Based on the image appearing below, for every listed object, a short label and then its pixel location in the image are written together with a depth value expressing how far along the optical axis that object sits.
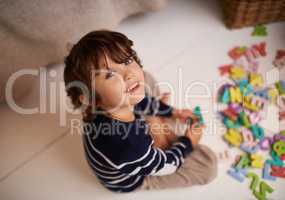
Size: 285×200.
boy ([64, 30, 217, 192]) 0.75
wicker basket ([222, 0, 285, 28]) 1.20
